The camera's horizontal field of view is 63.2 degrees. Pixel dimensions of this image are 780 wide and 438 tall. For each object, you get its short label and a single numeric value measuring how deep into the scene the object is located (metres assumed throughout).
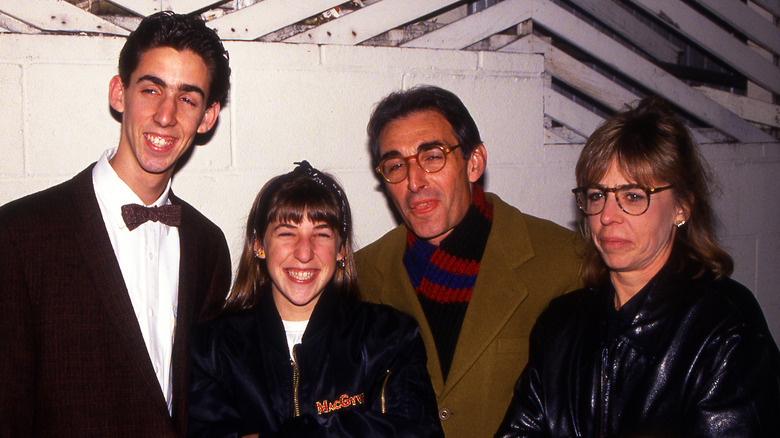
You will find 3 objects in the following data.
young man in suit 2.03
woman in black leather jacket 1.83
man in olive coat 2.47
